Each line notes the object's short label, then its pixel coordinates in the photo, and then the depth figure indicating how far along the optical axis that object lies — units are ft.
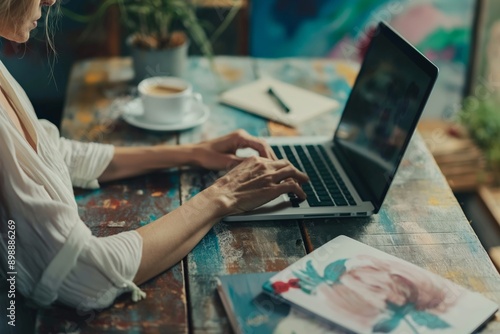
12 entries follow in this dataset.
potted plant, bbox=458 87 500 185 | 8.85
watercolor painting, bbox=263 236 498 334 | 3.51
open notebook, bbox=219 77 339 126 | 6.05
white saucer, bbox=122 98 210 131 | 5.76
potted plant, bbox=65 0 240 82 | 6.33
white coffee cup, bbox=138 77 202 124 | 5.76
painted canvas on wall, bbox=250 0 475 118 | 8.97
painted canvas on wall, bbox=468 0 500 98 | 9.40
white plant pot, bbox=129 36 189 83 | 6.39
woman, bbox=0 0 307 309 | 3.66
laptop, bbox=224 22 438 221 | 4.49
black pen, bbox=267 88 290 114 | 6.11
